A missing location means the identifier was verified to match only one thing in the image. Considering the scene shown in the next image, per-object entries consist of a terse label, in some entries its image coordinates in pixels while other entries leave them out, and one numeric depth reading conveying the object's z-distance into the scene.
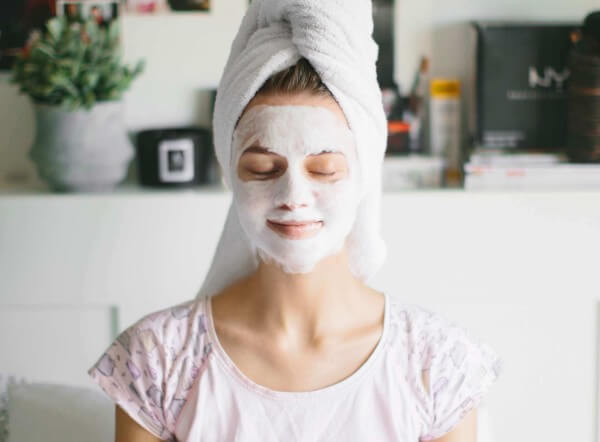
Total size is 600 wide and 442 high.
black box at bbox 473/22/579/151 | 1.73
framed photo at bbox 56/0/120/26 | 1.78
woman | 1.08
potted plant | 1.63
